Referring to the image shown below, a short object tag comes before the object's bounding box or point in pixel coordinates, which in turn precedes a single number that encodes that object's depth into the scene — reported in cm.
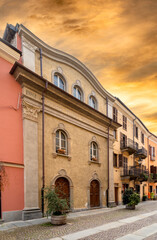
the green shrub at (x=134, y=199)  1802
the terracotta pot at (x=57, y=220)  1081
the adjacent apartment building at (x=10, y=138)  1122
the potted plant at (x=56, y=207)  1081
